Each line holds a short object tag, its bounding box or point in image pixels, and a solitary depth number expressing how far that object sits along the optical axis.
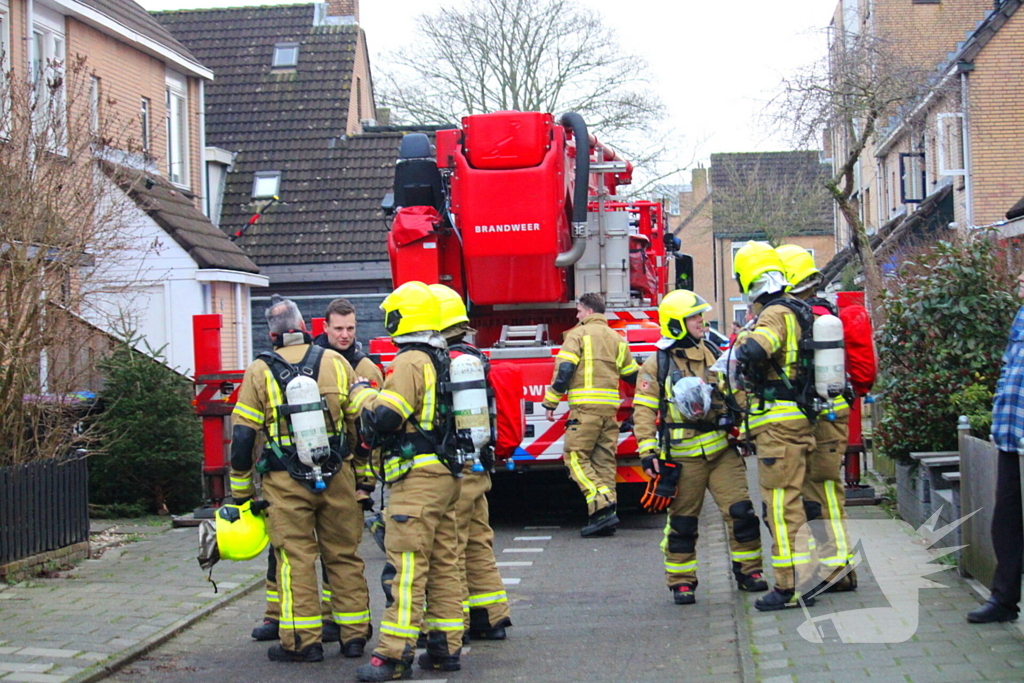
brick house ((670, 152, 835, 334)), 43.34
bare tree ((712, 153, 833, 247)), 42.28
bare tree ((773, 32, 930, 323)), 21.55
